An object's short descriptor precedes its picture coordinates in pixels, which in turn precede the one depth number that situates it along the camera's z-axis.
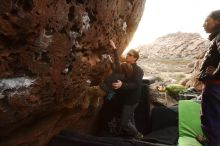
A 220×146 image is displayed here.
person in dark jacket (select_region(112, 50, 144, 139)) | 4.61
